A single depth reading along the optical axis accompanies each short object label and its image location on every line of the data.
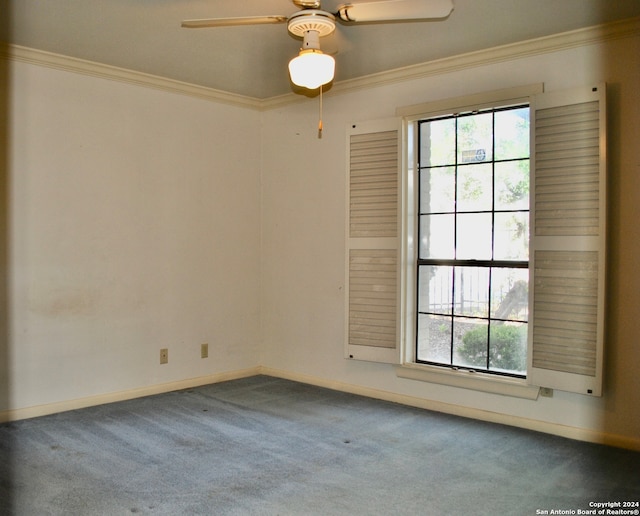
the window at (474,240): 3.63
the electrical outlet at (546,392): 3.41
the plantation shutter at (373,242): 4.06
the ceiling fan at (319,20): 2.40
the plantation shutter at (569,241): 3.15
